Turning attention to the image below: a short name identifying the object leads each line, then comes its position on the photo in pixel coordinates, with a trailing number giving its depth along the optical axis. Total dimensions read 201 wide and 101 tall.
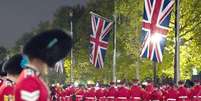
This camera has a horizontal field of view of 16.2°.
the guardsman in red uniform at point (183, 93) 26.83
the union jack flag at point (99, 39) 43.34
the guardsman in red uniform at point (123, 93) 30.18
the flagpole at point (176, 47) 29.88
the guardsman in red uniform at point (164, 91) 27.83
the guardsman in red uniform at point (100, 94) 35.03
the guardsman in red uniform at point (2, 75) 13.23
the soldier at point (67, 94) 45.30
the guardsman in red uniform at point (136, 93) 29.06
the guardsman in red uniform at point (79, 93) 41.47
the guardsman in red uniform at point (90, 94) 38.00
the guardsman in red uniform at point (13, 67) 8.95
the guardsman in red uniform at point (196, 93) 26.83
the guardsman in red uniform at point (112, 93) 32.07
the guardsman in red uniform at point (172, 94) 27.12
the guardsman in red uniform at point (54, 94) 49.45
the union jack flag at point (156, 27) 29.89
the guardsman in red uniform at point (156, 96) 28.31
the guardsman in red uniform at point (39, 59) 6.72
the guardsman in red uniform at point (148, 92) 28.62
